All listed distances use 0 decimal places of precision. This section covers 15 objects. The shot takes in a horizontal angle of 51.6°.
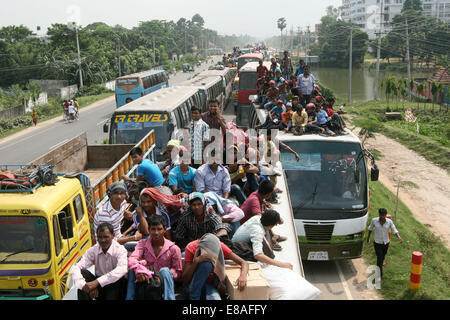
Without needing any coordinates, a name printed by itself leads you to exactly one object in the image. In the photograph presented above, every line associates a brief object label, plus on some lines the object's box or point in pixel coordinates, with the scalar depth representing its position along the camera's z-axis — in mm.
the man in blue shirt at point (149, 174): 7570
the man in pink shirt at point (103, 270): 4609
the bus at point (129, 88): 30562
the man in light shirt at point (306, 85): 15145
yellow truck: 6367
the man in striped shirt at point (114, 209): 6469
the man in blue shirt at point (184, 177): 7328
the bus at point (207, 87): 22172
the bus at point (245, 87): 22875
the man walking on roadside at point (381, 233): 9273
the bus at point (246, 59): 33781
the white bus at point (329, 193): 8945
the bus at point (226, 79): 30547
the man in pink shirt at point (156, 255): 4582
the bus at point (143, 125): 14172
